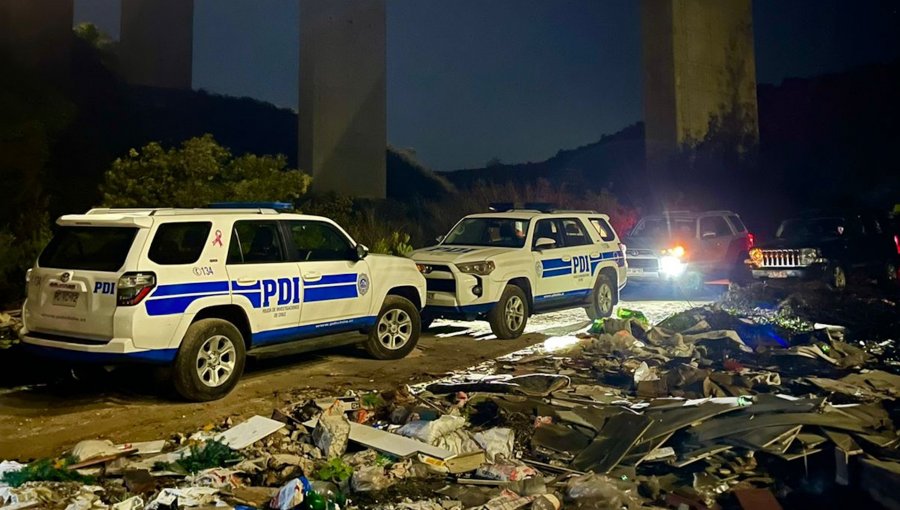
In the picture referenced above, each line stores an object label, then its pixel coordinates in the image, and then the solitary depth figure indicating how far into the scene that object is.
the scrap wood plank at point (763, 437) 5.21
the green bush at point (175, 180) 14.44
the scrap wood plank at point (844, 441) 5.05
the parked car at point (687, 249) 14.87
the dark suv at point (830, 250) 14.31
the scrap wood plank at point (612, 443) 5.12
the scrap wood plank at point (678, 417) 5.50
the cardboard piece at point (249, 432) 5.55
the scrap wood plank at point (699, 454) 5.09
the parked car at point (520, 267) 9.96
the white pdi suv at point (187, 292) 6.35
